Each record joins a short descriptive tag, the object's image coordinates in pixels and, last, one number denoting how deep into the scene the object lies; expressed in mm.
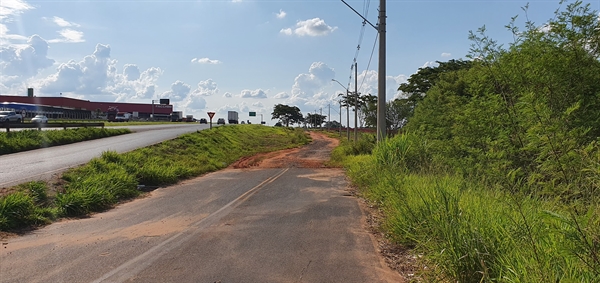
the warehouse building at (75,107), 85312
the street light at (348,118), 51216
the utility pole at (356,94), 36522
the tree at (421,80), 41562
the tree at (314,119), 152000
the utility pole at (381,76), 16594
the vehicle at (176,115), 110869
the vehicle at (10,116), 44872
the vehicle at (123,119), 79062
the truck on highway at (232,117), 112106
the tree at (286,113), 139375
